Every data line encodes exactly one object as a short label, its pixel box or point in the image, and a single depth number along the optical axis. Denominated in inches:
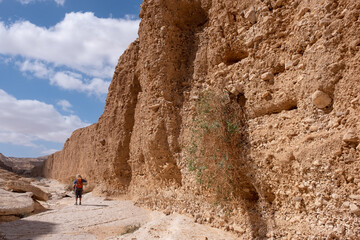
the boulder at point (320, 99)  139.1
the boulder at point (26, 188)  389.1
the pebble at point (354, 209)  116.7
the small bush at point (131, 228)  215.6
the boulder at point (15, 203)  283.6
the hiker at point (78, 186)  354.0
